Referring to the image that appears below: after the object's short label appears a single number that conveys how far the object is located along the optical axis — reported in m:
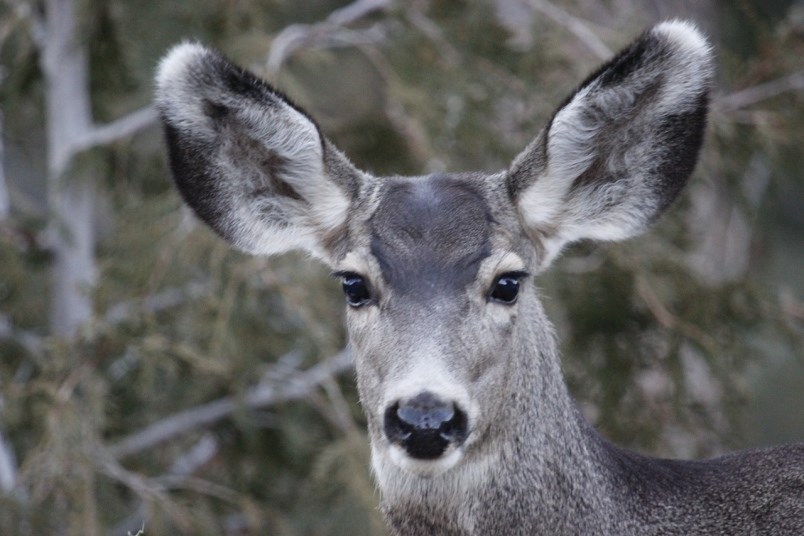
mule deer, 8.91
